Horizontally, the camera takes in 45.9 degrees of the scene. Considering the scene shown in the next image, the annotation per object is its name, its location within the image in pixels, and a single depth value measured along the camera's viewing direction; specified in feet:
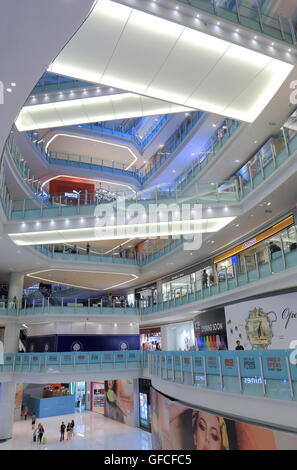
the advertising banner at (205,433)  19.37
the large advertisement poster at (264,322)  40.63
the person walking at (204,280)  62.27
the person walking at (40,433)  60.39
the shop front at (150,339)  92.32
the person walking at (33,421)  72.39
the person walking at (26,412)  84.17
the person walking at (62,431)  61.11
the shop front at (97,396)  93.05
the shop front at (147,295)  89.10
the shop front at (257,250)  42.60
